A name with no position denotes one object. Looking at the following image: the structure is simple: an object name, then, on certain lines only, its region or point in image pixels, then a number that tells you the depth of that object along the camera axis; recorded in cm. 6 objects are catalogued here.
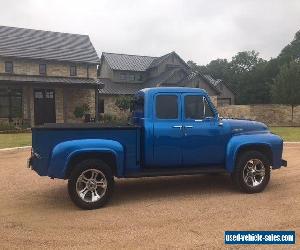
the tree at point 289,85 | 2755
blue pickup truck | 442
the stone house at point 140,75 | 2860
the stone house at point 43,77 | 2069
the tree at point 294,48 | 5536
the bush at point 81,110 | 2193
